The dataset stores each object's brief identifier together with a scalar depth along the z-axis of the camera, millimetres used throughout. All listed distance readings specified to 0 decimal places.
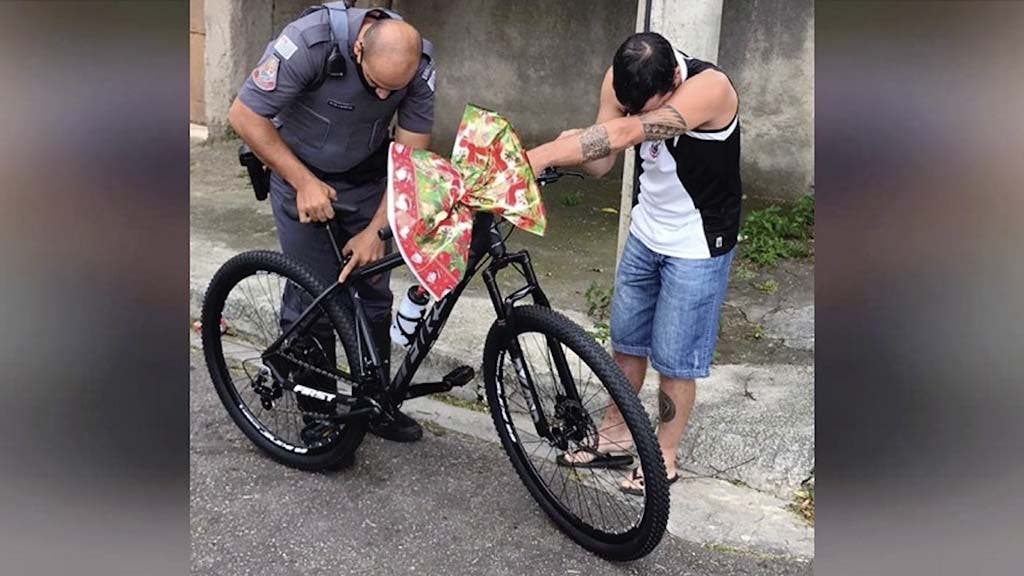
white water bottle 3479
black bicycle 3172
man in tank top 3049
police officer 3213
